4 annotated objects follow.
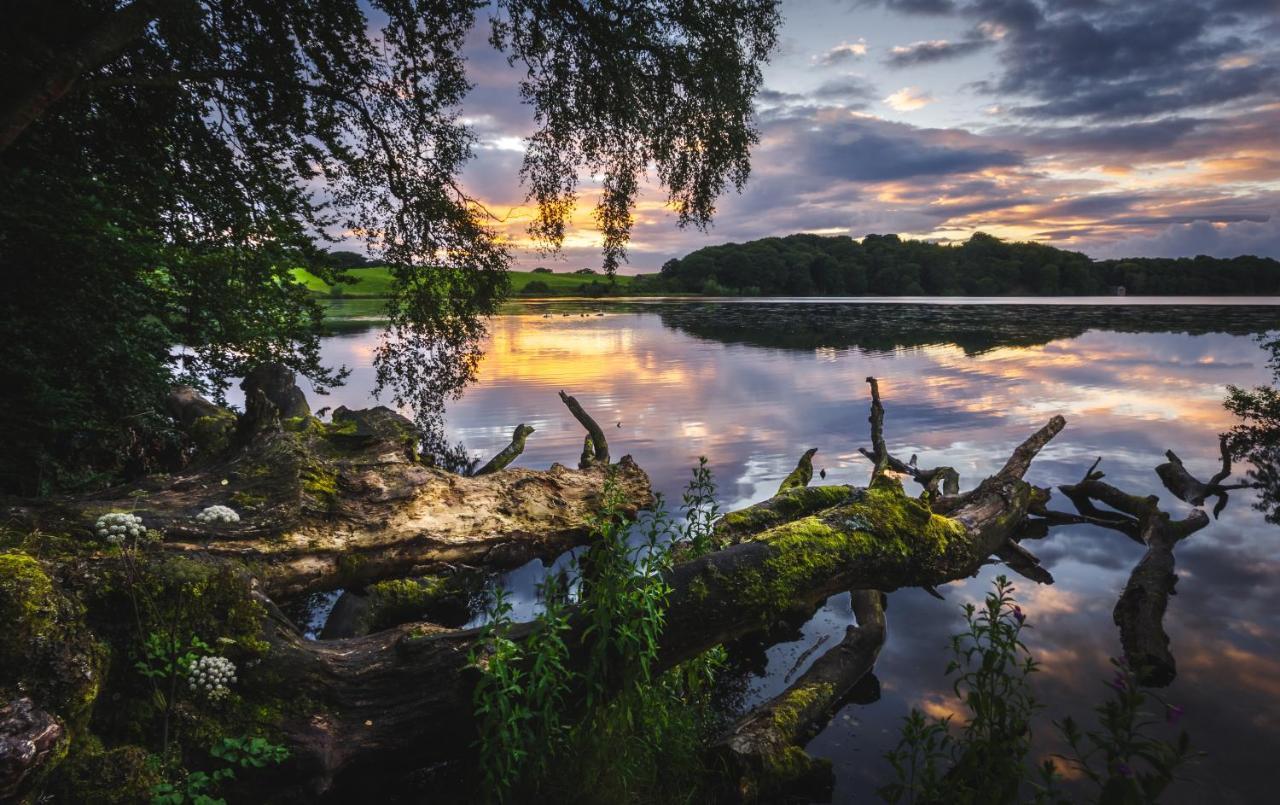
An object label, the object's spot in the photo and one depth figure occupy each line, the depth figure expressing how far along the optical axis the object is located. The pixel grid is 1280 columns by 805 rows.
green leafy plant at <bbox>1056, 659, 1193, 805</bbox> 2.42
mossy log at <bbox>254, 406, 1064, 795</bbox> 3.74
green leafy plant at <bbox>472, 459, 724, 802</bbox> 3.49
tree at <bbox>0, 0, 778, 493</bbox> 7.13
